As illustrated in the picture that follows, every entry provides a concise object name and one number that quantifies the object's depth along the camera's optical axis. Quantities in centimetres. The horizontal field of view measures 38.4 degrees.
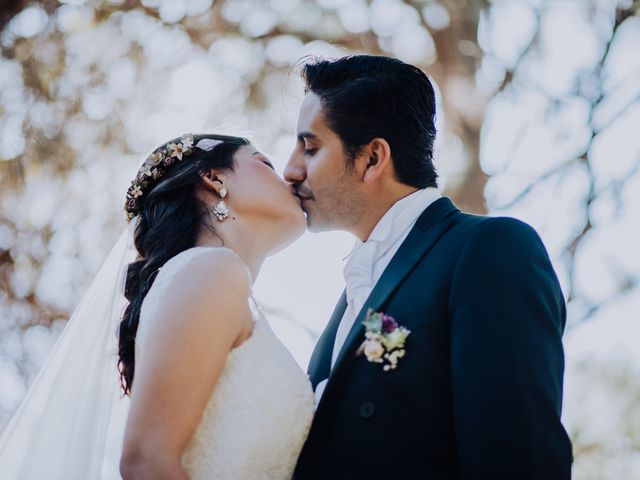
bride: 288
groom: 272
